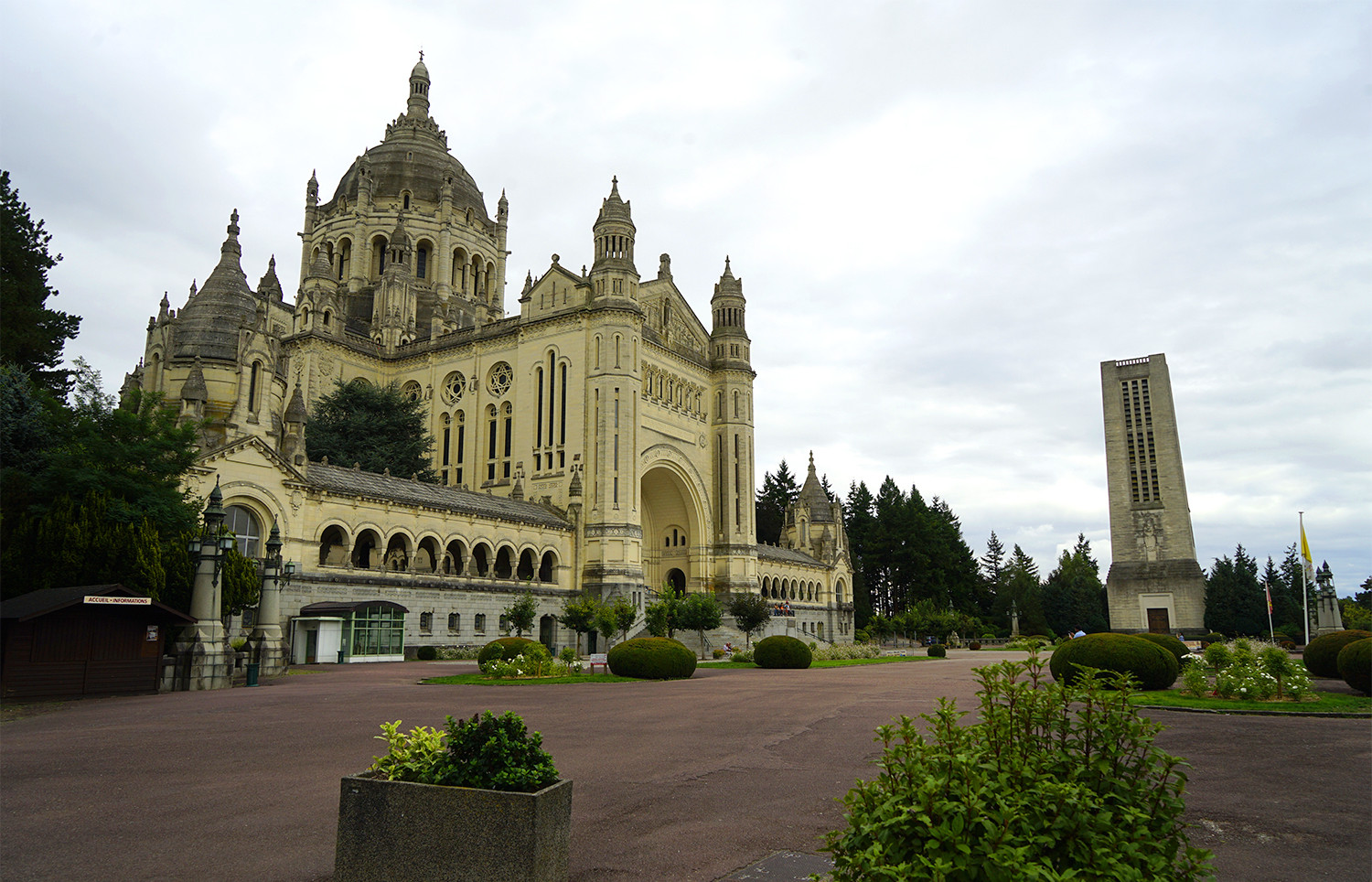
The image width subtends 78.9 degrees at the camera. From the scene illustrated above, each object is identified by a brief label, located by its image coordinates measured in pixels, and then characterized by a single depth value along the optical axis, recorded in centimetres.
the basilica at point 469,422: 3762
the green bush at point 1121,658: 2164
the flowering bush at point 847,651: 4566
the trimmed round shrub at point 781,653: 3619
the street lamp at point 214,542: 2353
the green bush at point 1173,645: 3328
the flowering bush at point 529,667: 2731
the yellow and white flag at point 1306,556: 4578
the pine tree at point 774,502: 9950
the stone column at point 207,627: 2302
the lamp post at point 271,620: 2789
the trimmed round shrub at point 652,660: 2861
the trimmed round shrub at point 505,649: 2908
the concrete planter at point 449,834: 577
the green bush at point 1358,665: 2089
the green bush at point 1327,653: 2709
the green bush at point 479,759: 604
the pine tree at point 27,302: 3011
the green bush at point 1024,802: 377
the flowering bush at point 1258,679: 2027
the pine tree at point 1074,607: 9106
